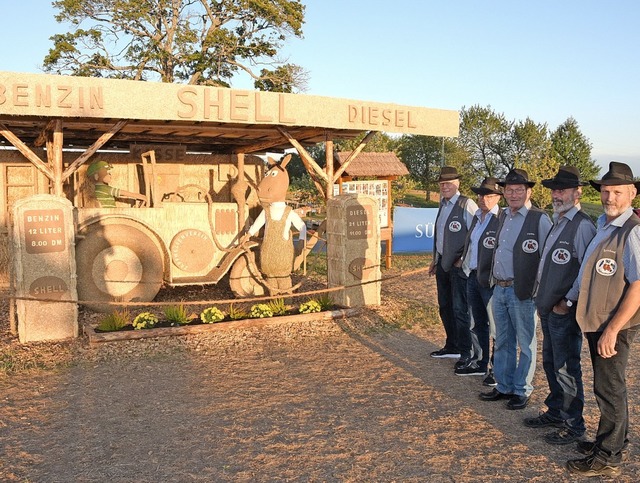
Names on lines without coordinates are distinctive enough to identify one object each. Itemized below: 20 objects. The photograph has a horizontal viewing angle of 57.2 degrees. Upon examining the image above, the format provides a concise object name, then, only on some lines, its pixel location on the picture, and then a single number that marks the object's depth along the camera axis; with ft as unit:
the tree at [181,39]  72.84
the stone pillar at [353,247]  29.89
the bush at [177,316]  25.57
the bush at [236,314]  26.68
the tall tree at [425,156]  149.89
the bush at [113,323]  24.25
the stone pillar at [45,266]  23.35
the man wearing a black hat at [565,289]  14.26
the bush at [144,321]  24.54
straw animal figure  28.25
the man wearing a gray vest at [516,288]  16.48
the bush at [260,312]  26.99
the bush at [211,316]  25.66
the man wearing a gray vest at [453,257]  21.44
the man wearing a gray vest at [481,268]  18.71
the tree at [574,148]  143.54
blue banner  48.34
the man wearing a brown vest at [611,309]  12.57
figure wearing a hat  29.50
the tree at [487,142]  152.35
